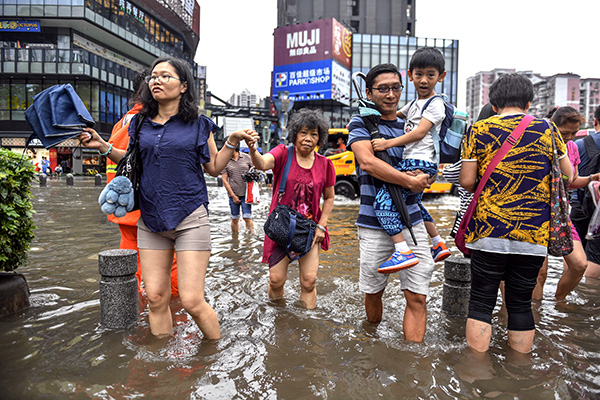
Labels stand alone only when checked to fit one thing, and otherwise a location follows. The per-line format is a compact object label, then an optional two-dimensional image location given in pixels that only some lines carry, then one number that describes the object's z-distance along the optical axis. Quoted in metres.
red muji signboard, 49.66
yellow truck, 16.56
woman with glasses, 2.94
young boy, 2.98
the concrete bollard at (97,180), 25.90
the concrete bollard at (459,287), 4.04
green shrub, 3.79
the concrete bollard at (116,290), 3.58
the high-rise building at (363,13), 64.06
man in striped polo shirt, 3.07
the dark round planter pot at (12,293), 3.80
